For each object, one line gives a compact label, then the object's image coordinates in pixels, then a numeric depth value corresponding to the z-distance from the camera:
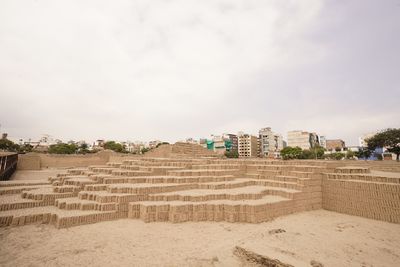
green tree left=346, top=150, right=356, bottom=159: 49.53
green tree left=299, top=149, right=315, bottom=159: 48.34
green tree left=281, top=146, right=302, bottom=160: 48.00
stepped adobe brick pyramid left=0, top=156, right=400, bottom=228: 8.88
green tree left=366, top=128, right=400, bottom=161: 30.13
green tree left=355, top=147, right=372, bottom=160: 36.32
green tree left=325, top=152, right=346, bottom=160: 50.28
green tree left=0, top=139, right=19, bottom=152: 56.99
